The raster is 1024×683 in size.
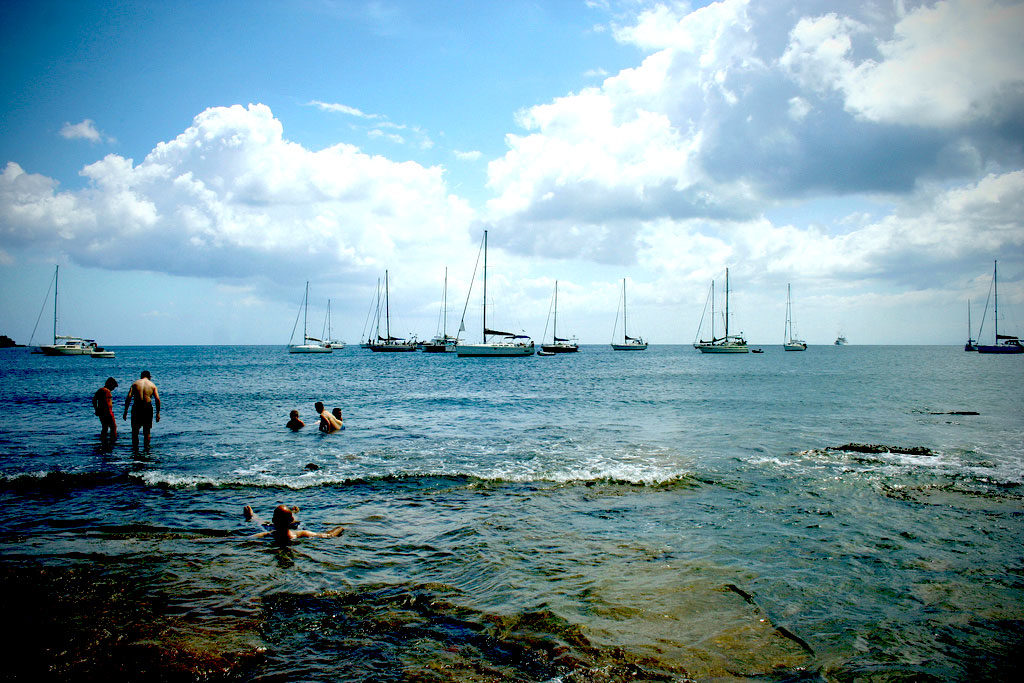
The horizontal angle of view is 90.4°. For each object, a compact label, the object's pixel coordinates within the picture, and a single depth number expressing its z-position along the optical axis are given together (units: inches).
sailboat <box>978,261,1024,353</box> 4913.9
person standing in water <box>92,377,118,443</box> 770.2
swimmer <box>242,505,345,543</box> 393.4
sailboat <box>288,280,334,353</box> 5812.0
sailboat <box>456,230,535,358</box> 3769.7
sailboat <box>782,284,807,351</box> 6225.4
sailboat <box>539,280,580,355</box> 5206.7
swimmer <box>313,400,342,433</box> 915.4
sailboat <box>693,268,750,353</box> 5078.7
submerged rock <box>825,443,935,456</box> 752.3
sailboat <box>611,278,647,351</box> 6422.2
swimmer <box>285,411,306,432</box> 940.0
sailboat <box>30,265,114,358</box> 4603.8
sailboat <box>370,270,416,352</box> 5620.1
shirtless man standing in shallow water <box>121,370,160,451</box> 737.6
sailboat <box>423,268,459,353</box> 5285.4
